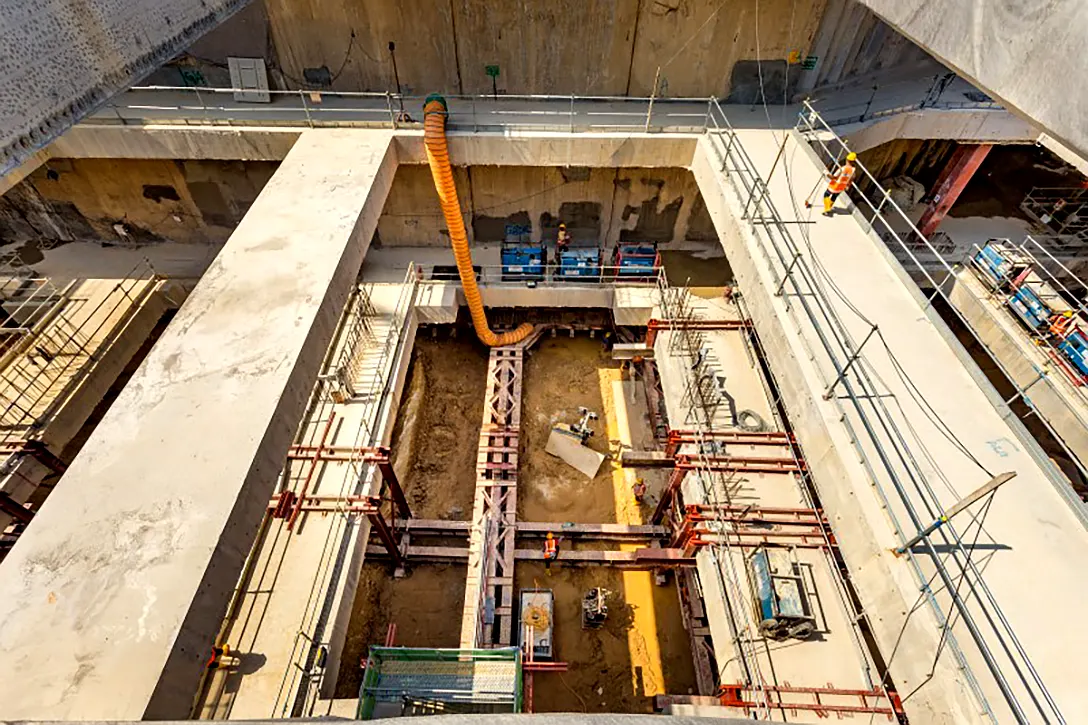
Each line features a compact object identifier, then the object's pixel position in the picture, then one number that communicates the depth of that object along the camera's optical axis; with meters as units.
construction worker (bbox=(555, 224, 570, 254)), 13.99
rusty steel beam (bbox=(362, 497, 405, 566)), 9.48
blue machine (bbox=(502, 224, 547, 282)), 13.70
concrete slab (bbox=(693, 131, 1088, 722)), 4.85
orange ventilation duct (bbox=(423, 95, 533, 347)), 10.77
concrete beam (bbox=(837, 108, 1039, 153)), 12.78
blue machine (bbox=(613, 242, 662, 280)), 13.87
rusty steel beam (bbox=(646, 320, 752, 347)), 12.30
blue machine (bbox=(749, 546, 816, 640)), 8.05
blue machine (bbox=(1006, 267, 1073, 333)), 11.26
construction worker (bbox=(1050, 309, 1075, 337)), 10.97
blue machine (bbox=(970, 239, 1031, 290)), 11.90
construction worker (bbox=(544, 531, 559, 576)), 11.12
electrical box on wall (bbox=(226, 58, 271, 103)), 12.36
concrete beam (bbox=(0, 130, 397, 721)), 4.49
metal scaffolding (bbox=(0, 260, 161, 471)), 9.87
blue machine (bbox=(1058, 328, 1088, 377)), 10.75
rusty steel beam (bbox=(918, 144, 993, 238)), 14.07
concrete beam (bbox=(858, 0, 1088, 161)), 3.11
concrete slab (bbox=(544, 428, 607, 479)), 13.04
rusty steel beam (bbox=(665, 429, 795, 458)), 10.30
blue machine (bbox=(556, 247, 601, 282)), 13.78
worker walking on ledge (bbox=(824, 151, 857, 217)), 9.19
